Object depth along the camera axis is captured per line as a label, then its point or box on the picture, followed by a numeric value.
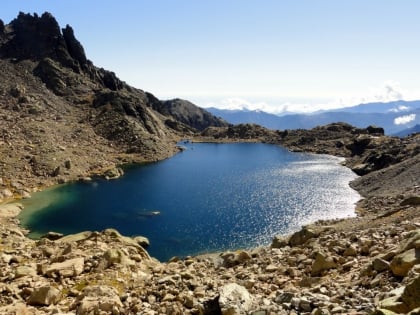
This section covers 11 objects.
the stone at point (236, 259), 35.66
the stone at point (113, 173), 105.81
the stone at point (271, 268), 28.58
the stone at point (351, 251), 26.86
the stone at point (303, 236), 37.67
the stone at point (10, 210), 66.69
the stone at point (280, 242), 39.84
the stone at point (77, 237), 38.38
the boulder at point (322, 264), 25.69
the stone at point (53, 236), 50.31
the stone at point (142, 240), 54.91
